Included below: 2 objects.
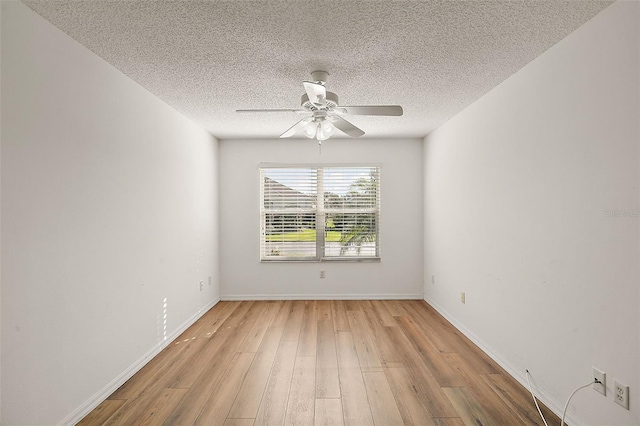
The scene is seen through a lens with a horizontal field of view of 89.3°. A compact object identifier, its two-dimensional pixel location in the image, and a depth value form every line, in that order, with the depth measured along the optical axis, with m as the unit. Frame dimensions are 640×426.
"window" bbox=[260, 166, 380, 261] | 4.88
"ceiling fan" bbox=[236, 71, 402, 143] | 2.29
